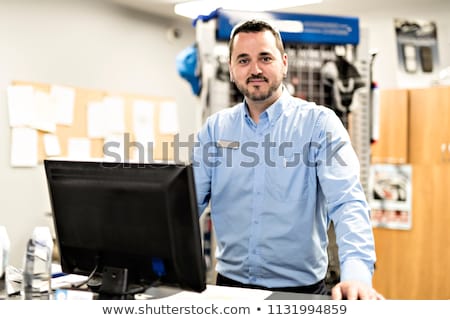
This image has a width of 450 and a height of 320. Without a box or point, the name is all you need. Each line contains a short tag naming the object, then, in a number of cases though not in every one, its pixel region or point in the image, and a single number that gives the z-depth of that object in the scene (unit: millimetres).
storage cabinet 4273
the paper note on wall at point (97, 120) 4785
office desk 1444
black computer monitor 1215
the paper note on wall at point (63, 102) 4473
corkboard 4454
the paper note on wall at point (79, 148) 4598
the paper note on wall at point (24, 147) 4184
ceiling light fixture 4996
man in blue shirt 1751
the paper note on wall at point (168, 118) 5551
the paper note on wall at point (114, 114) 4969
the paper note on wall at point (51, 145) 4375
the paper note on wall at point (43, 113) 4301
